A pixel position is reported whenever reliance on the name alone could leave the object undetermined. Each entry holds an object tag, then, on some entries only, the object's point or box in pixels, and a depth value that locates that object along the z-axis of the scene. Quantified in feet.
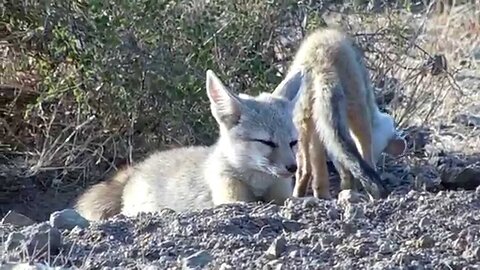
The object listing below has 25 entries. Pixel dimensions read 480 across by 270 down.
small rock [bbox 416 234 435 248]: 31.07
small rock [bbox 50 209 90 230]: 35.86
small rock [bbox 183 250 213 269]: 29.50
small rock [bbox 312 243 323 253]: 30.48
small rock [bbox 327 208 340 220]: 34.83
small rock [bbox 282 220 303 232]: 33.80
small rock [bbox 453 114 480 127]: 60.01
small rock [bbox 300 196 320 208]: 36.50
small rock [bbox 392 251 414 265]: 28.94
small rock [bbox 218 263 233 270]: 28.70
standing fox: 43.52
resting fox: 44.37
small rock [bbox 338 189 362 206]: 37.55
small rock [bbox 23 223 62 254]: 30.99
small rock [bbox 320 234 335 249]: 30.96
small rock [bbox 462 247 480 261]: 29.68
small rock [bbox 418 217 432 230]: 32.85
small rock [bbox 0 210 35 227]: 39.86
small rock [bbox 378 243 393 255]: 30.14
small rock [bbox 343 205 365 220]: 34.51
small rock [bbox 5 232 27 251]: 31.44
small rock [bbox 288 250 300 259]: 29.81
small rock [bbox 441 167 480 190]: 46.18
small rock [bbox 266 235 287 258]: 29.96
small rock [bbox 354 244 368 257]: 30.09
